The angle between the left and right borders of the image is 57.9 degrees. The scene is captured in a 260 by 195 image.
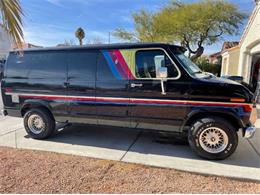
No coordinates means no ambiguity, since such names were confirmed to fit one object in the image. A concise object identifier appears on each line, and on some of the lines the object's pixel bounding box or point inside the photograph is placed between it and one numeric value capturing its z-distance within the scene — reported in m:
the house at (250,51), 11.27
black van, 4.36
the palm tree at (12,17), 3.89
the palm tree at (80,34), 25.61
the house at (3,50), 21.38
